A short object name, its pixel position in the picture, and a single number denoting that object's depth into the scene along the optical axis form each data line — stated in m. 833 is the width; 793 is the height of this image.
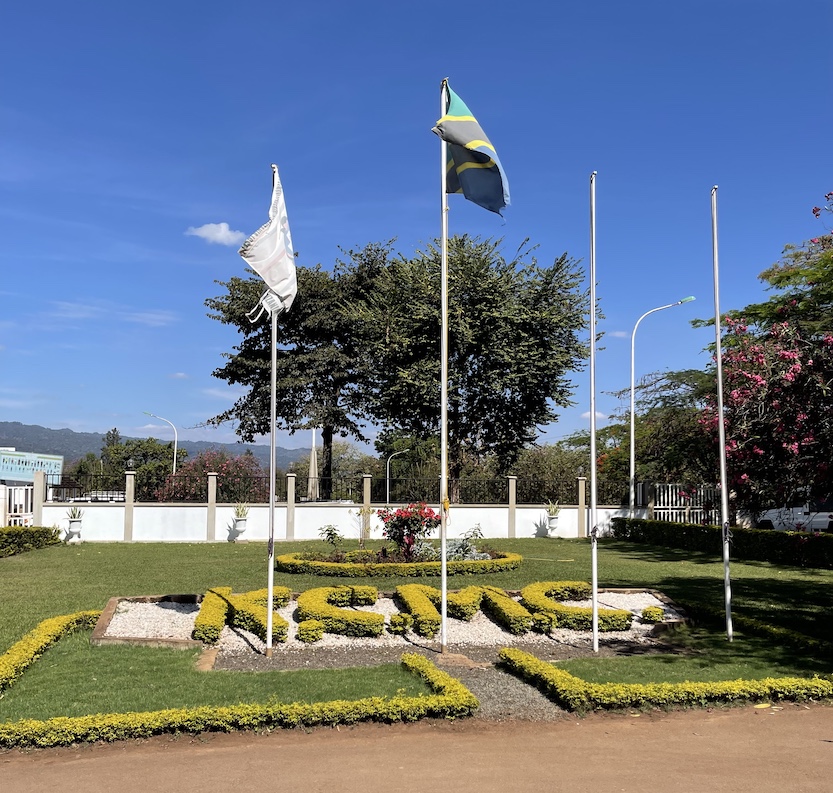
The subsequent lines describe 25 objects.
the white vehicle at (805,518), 24.66
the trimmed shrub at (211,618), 9.66
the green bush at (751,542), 18.91
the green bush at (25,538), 20.38
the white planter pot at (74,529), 24.17
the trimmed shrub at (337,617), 10.20
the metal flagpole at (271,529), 9.12
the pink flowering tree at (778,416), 10.65
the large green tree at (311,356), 34.41
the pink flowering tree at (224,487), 26.48
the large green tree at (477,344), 30.00
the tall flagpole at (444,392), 9.19
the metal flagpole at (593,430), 9.14
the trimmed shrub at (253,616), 9.88
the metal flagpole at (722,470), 9.59
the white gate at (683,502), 28.14
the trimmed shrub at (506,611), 10.53
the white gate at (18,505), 22.31
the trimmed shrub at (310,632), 9.94
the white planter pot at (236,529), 25.52
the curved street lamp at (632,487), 28.14
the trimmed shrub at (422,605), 10.27
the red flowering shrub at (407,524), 16.53
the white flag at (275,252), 9.35
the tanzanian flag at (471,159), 9.25
